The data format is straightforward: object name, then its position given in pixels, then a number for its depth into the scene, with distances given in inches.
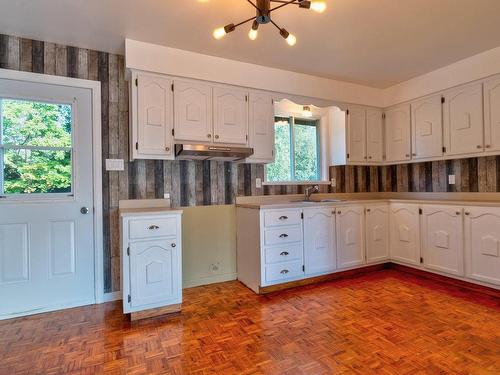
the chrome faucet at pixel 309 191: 145.9
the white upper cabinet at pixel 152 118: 105.5
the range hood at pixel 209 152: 105.2
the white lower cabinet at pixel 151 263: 93.6
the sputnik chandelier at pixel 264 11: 64.6
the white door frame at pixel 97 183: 110.7
